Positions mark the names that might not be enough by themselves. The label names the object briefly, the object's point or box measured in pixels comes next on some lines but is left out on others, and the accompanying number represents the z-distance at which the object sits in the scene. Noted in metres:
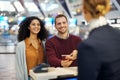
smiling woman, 3.12
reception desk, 2.01
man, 2.81
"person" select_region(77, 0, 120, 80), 1.47
